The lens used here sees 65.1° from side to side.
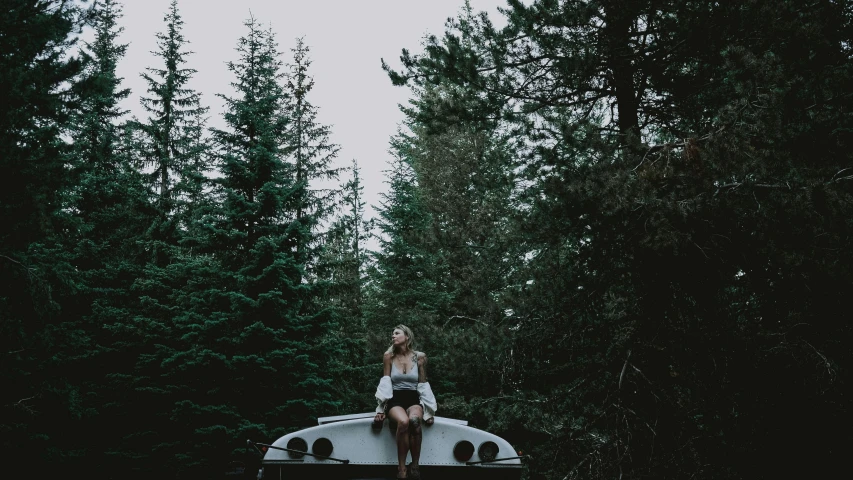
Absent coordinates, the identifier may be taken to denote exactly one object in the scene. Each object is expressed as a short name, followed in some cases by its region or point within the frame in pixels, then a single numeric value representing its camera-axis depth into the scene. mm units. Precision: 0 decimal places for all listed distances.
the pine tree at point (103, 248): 22234
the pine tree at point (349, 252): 20797
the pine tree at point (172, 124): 26500
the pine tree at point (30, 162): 11914
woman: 5898
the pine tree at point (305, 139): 25938
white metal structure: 5957
